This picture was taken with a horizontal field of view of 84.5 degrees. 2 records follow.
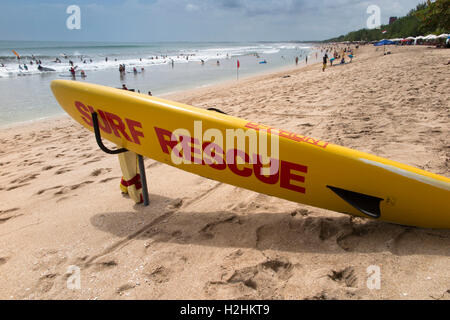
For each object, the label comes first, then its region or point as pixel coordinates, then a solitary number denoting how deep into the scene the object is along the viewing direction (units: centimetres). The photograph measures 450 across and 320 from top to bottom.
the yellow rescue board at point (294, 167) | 181
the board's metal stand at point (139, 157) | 255
